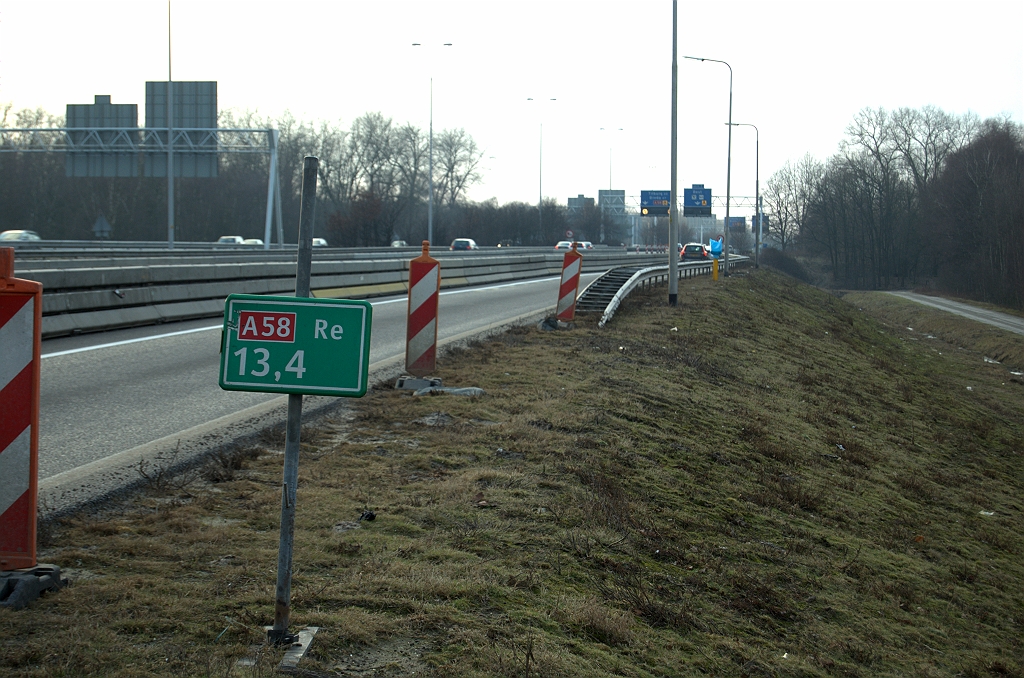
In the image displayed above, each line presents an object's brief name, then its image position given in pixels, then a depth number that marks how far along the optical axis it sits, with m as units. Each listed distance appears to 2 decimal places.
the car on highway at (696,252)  68.19
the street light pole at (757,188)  61.13
